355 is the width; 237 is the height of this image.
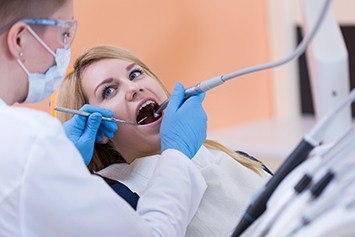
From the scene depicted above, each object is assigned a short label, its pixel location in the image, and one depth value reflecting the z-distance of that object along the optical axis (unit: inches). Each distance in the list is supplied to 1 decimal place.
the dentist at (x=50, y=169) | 46.7
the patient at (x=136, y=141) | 63.1
